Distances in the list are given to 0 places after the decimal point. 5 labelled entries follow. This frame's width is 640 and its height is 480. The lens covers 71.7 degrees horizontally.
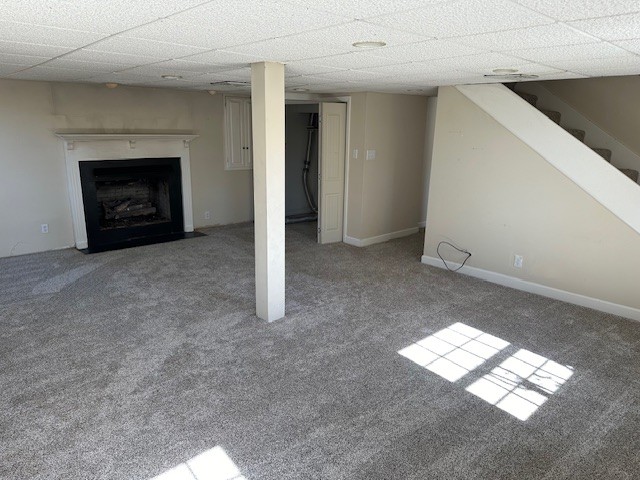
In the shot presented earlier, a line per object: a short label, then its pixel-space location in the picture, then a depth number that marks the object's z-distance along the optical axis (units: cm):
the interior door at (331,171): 586
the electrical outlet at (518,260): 459
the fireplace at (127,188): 552
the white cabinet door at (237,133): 677
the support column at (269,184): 332
